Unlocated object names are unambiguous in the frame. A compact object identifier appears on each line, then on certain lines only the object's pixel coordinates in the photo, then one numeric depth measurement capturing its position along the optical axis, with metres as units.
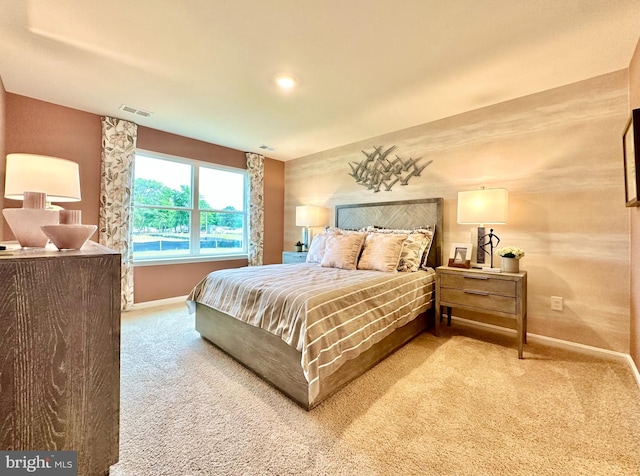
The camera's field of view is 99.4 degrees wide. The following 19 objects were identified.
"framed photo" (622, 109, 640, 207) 1.69
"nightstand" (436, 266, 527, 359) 2.31
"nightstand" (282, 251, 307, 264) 4.20
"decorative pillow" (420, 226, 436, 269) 3.13
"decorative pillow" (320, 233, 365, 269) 2.92
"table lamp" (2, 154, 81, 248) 1.61
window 3.80
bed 1.66
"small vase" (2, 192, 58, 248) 1.04
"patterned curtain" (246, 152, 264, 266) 4.75
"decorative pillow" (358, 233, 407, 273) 2.77
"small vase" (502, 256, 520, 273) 2.46
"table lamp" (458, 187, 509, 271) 2.49
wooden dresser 0.80
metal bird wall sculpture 3.55
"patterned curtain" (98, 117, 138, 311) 3.34
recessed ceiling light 2.42
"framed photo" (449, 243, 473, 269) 2.83
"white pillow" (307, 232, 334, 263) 3.38
